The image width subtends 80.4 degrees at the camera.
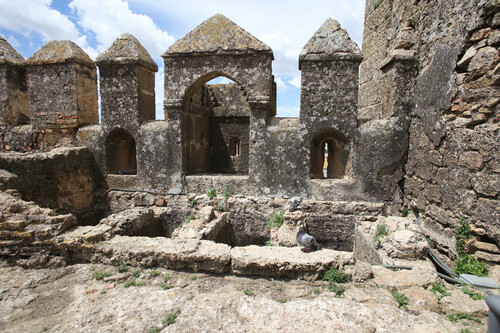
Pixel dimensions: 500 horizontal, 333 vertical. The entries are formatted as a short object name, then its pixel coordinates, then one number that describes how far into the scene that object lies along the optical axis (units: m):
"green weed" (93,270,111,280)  3.65
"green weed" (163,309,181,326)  2.84
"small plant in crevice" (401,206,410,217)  5.83
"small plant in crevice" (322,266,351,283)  3.50
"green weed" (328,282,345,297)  3.30
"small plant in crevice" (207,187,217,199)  6.43
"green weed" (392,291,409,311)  3.07
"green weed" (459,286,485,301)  3.10
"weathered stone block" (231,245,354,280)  3.57
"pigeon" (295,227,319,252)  3.91
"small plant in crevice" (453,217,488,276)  3.90
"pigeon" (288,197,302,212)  5.81
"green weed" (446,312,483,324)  2.83
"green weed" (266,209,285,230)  5.82
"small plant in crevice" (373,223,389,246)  4.67
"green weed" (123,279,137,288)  3.49
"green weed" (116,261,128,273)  3.76
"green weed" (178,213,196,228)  5.93
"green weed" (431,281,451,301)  3.20
